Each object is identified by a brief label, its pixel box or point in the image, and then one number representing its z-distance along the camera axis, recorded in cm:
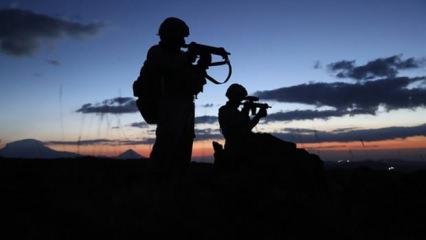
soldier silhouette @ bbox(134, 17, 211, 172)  648
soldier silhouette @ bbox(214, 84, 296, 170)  888
